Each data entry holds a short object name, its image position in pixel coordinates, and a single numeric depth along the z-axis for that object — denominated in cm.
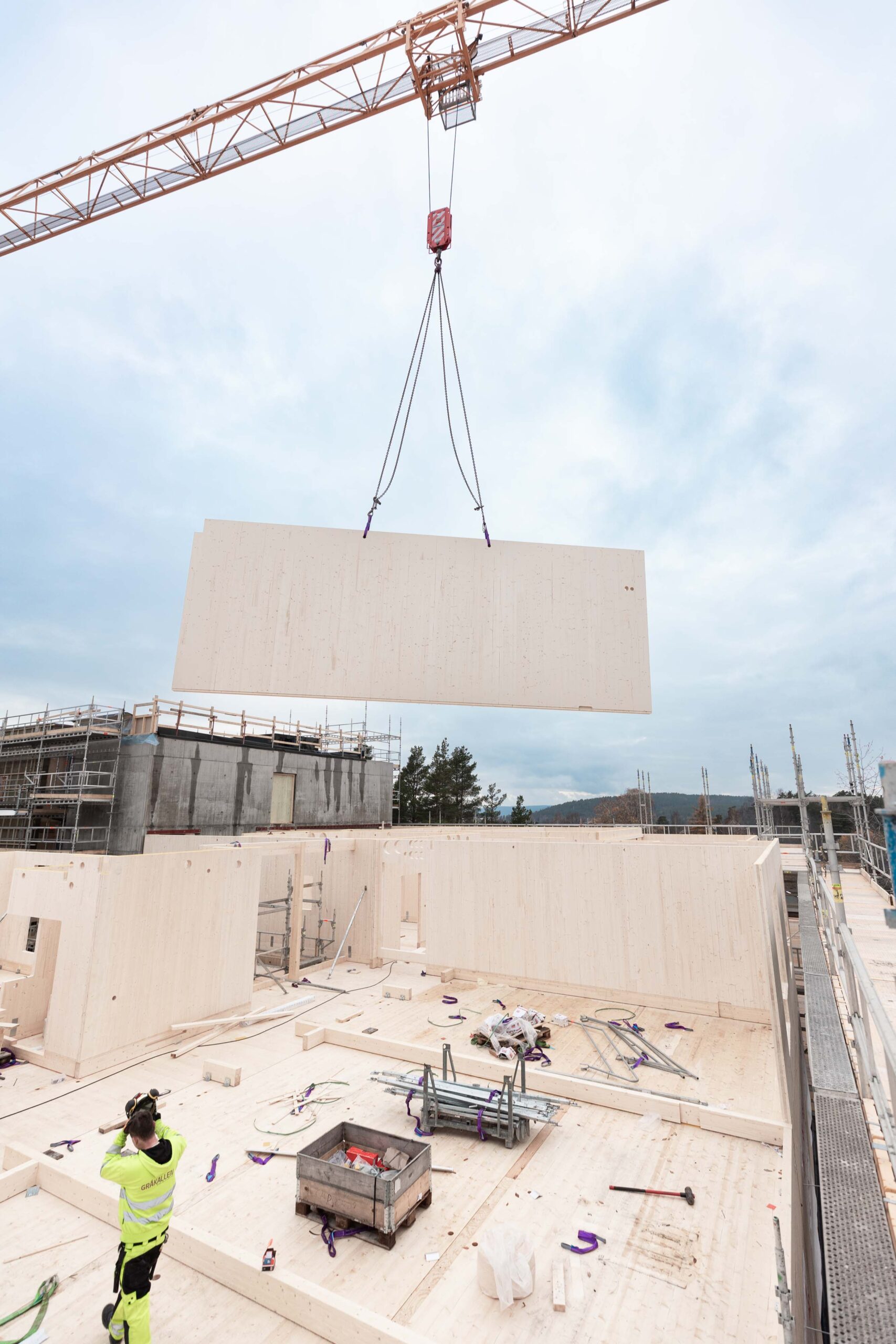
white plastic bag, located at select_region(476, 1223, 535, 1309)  383
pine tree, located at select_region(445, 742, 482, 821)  5081
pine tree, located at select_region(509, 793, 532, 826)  5381
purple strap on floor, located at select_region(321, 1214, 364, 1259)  437
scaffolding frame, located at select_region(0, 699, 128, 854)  2109
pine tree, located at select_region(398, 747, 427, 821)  4988
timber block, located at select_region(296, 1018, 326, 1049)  822
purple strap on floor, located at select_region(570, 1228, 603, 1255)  434
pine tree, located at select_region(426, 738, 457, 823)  5022
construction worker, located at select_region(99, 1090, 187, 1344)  347
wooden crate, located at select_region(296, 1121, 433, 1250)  436
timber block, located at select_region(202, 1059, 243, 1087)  709
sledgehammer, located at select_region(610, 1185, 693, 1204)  489
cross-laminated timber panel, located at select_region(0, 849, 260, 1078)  758
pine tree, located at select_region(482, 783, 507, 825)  5394
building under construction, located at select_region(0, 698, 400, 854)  2103
